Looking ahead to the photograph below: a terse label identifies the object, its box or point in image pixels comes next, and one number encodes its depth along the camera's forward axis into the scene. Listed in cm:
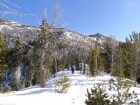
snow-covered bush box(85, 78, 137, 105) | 366
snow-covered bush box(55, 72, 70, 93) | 825
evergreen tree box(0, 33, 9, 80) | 1779
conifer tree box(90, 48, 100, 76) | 1879
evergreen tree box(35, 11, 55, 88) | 992
